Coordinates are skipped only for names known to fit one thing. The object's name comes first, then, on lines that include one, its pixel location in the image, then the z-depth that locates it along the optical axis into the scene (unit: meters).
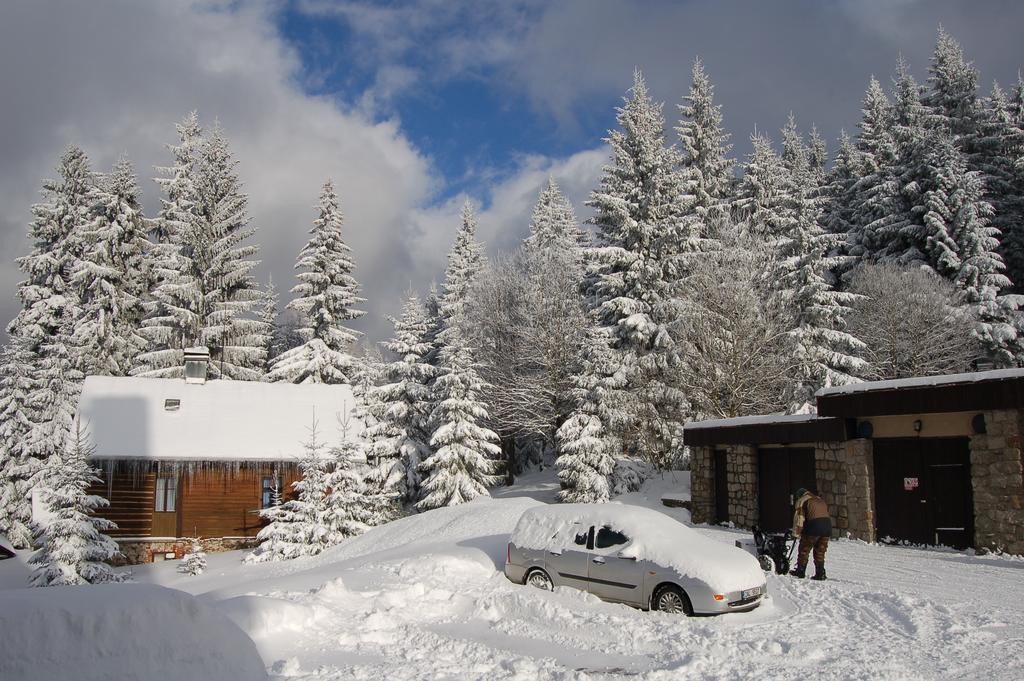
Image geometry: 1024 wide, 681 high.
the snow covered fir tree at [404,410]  32.88
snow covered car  10.84
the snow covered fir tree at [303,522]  24.94
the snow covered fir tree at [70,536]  19.31
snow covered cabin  28.77
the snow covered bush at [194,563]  24.98
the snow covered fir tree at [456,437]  30.50
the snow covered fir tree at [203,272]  38.69
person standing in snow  13.13
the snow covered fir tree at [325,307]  38.22
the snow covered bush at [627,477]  28.84
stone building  14.92
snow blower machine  13.85
